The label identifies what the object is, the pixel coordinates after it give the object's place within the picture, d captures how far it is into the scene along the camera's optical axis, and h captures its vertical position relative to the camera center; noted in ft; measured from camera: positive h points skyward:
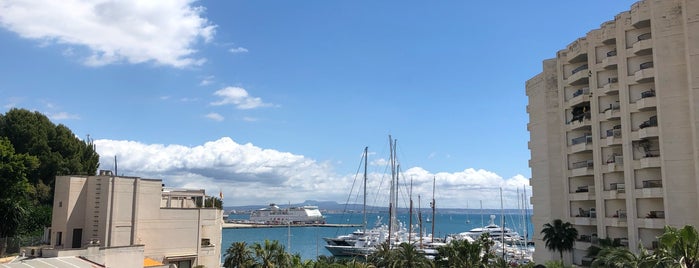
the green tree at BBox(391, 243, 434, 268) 171.12 -15.85
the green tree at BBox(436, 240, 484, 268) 171.83 -14.83
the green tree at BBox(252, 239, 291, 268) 159.22 -14.31
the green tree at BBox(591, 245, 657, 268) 101.40 -9.41
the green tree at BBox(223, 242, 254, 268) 166.40 -15.38
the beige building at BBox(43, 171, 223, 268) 143.54 -5.22
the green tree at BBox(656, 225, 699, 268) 99.35 -6.65
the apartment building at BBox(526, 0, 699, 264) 157.89 +26.23
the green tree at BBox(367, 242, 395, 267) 175.72 -16.19
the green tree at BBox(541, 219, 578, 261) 187.26 -8.99
